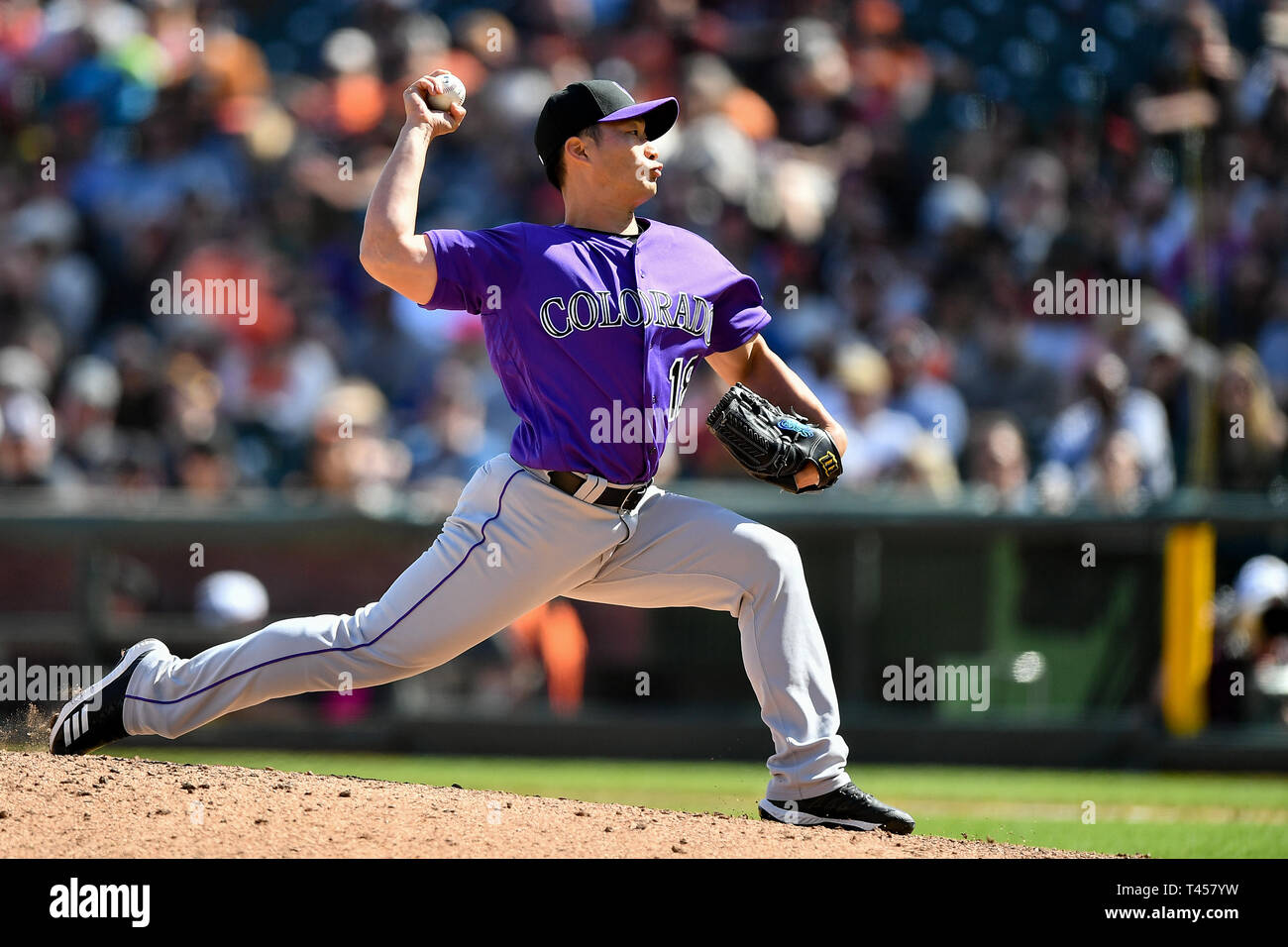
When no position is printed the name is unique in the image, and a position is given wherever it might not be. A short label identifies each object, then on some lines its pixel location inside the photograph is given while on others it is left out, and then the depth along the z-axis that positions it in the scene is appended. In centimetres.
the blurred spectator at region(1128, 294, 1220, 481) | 1641
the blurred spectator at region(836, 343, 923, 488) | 1736
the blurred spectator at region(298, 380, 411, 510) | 1730
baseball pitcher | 826
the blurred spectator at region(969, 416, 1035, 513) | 1617
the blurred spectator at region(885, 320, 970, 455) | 1772
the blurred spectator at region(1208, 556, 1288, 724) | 1515
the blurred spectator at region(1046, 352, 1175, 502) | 1620
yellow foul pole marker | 1548
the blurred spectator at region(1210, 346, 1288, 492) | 1622
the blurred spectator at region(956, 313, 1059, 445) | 1834
